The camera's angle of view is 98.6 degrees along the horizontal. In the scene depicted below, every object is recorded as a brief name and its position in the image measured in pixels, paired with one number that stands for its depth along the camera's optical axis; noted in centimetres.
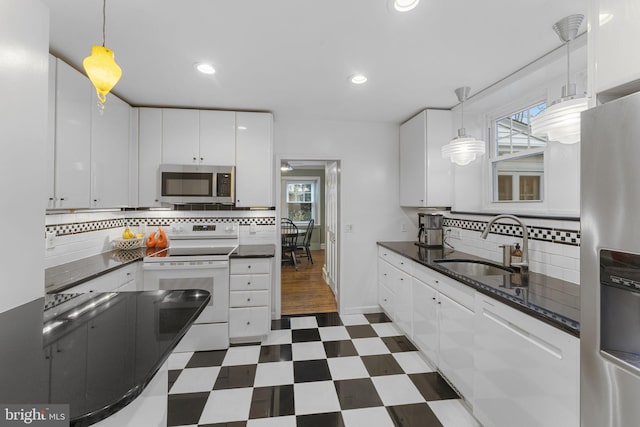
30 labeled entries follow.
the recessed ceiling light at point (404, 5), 138
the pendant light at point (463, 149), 216
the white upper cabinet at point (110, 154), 228
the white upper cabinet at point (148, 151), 284
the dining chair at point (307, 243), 612
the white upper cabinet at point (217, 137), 290
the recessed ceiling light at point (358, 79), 223
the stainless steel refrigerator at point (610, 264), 78
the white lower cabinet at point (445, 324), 174
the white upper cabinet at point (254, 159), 296
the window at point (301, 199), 768
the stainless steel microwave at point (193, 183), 283
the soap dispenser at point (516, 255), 204
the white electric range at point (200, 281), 252
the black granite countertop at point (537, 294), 116
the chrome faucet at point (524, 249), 194
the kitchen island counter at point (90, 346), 60
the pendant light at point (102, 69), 111
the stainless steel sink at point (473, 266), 221
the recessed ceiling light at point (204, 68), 205
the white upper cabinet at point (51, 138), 182
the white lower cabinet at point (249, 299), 263
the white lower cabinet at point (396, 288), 257
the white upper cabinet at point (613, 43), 85
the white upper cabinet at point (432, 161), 293
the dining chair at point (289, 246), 574
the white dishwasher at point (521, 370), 112
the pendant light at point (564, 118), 130
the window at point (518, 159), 228
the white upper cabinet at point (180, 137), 286
